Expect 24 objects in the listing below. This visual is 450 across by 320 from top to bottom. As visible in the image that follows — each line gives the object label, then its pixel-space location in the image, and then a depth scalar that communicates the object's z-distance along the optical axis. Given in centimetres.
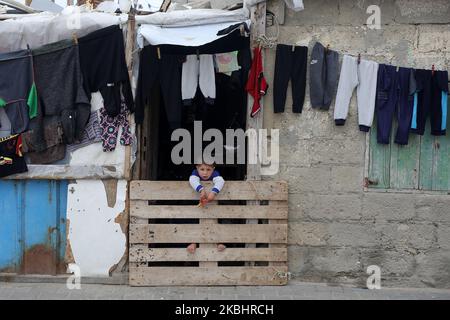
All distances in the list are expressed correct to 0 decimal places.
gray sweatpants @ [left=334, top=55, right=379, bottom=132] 552
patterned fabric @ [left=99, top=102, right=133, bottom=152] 555
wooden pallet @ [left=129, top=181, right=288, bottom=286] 551
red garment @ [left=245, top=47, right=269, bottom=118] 554
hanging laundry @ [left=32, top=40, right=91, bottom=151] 550
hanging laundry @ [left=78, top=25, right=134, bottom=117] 548
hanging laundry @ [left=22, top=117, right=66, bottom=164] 550
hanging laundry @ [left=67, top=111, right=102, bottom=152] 557
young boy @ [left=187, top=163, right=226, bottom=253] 544
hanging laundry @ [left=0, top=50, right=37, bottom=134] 548
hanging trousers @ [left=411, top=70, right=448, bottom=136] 546
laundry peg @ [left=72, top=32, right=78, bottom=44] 548
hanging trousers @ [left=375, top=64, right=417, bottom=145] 551
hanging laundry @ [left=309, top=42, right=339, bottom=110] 552
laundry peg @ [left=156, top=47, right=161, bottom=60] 544
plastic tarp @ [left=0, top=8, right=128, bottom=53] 552
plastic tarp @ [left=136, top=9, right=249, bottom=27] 552
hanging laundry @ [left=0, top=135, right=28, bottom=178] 547
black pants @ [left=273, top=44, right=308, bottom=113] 555
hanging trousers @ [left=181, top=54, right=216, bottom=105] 557
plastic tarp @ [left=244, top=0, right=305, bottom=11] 528
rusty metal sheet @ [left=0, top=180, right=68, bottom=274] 562
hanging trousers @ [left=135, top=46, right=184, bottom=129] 550
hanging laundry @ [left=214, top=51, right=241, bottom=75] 556
